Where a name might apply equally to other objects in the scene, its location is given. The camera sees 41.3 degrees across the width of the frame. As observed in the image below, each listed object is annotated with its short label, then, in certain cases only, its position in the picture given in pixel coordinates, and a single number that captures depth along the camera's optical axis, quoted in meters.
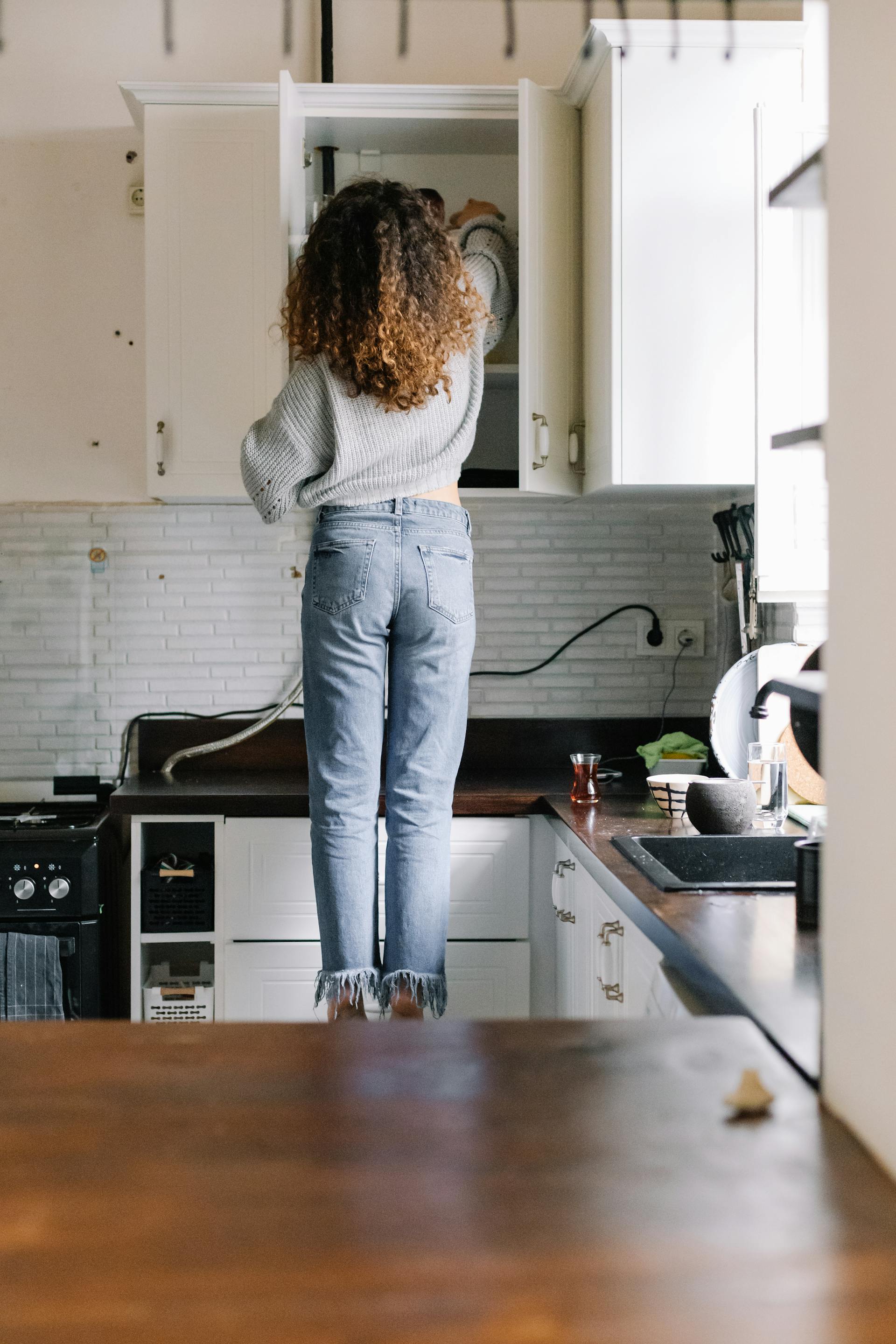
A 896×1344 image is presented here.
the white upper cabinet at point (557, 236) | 2.37
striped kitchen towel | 2.50
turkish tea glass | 2.50
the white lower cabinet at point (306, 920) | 2.57
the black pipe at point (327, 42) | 2.98
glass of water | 2.01
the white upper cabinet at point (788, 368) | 1.98
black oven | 2.54
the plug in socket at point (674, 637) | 3.11
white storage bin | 2.57
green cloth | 2.61
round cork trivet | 2.23
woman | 2.15
